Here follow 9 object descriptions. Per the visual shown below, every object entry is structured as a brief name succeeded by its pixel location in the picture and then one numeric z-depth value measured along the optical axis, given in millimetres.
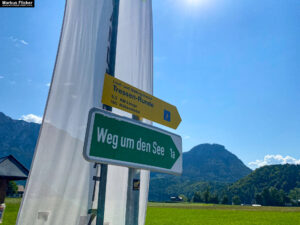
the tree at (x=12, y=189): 102012
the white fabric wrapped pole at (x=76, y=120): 2455
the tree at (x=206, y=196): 124638
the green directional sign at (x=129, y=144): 1751
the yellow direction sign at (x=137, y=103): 2110
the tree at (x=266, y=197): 118750
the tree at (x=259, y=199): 120562
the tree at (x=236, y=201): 138250
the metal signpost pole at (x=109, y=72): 1814
